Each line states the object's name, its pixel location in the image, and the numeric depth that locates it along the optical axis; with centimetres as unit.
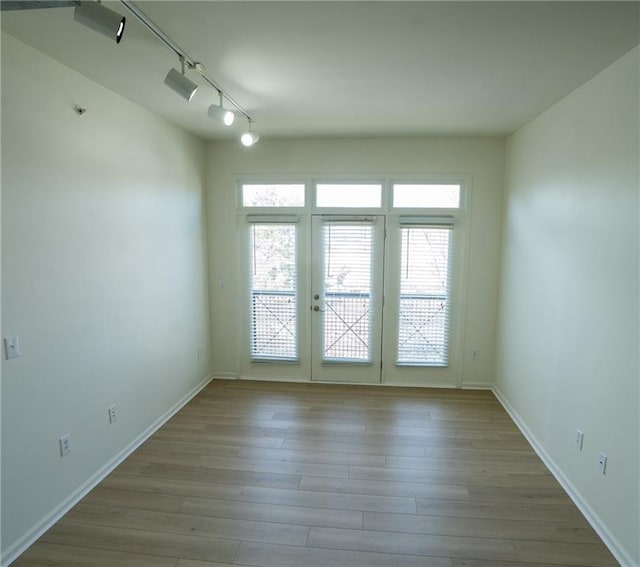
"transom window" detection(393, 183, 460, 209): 385
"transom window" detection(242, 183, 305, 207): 397
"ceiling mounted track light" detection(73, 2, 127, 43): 144
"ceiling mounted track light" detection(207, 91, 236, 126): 242
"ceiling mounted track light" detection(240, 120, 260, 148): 299
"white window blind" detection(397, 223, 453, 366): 388
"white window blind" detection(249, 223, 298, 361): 404
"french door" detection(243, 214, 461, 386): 391
